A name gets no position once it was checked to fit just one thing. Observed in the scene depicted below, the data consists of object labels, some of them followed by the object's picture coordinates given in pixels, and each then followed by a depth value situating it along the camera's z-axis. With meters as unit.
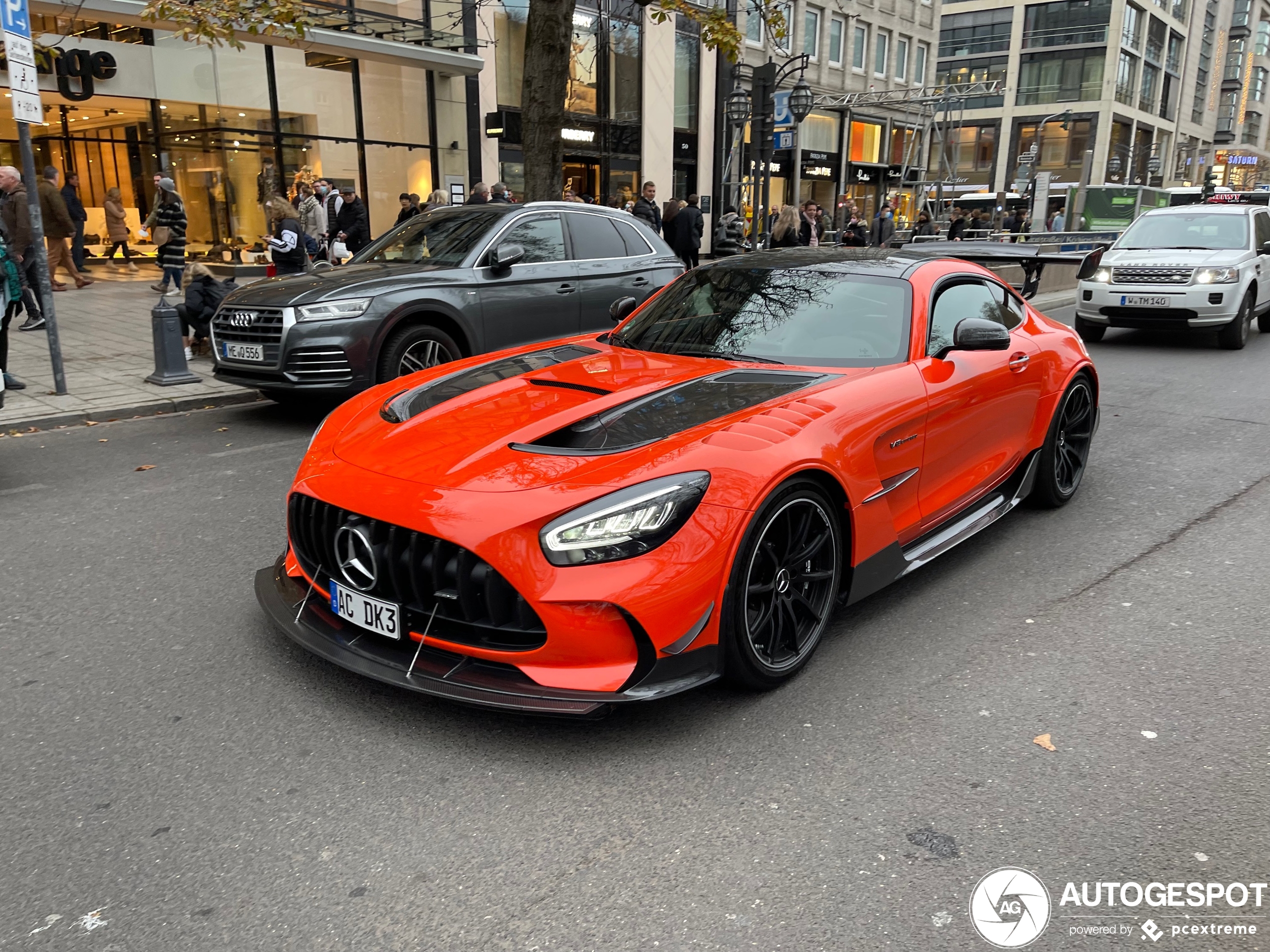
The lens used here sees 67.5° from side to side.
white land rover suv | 11.89
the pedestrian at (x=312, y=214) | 15.89
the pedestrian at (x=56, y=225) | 14.73
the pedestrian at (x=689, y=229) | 17.20
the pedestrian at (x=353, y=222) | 15.21
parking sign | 7.53
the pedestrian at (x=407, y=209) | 17.47
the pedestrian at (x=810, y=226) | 19.62
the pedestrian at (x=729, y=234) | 17.88
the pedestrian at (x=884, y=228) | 20.70
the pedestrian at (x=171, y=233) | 15.45
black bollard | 8.98
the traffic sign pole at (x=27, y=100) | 7.55
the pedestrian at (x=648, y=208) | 17.83
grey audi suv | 7.35
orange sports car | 2.89
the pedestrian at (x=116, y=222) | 19.69
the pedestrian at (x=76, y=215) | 18.61
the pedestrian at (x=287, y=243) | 11.75
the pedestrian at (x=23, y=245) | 11.66
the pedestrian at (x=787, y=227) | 17.31
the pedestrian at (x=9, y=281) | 7.30
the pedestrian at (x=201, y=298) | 9.73
